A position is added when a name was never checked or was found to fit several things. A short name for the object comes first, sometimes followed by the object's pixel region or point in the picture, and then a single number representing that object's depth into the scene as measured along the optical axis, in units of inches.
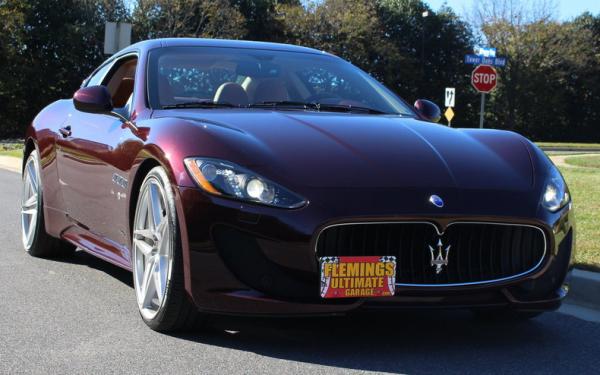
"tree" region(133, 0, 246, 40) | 1584.6
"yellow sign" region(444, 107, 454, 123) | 1234.6
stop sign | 733.9
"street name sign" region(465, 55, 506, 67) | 690.6
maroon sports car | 137.3
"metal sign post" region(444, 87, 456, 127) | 1169.5
